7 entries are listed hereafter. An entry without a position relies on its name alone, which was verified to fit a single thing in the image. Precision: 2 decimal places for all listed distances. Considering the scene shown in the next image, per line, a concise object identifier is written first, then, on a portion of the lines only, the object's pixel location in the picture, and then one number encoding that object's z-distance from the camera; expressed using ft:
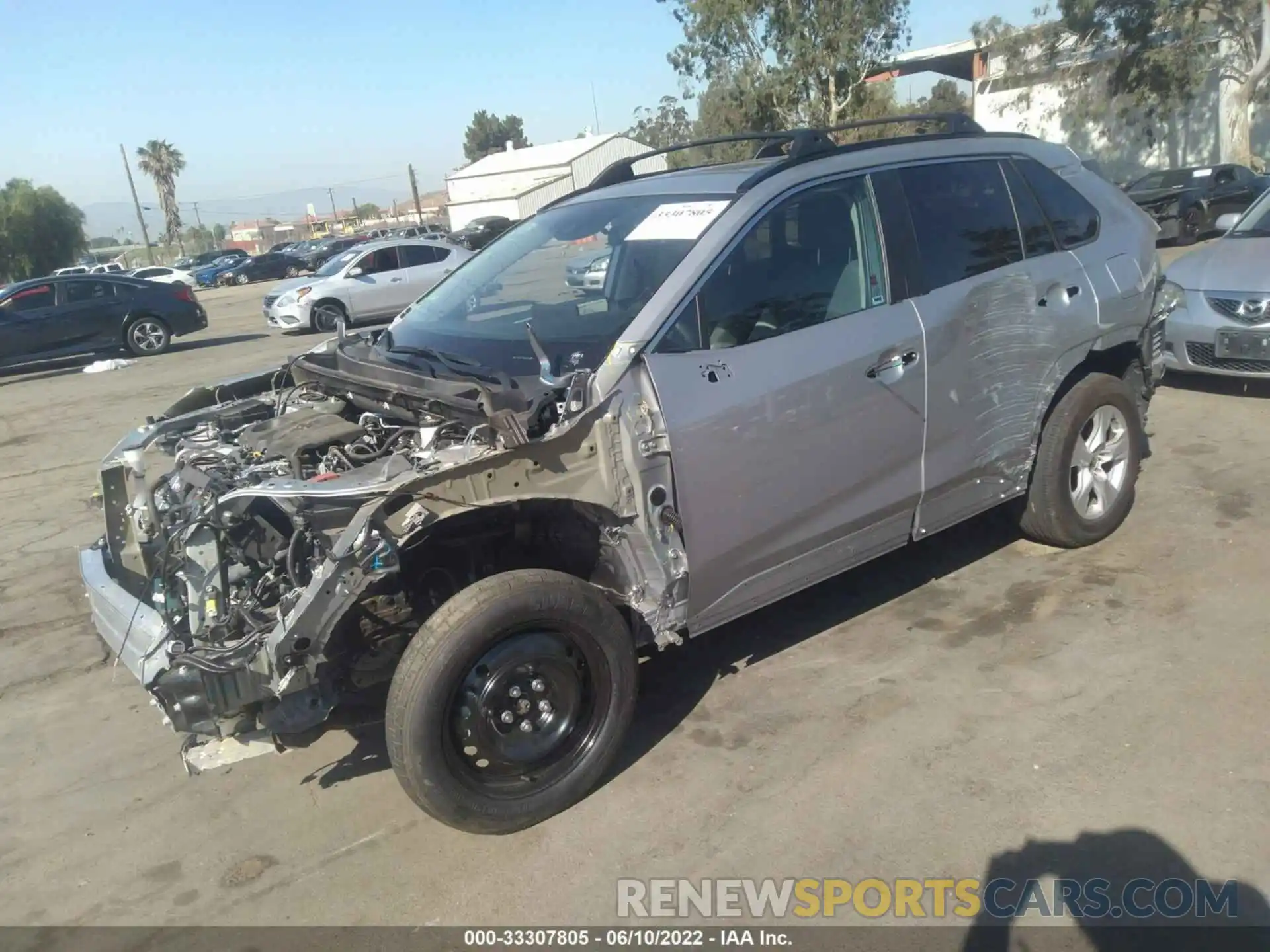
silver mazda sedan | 22.94
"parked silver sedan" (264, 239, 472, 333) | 61.21
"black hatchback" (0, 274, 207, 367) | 52.08
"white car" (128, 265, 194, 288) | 119.90
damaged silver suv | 10.05
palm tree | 282.97
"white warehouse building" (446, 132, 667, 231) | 199.52
